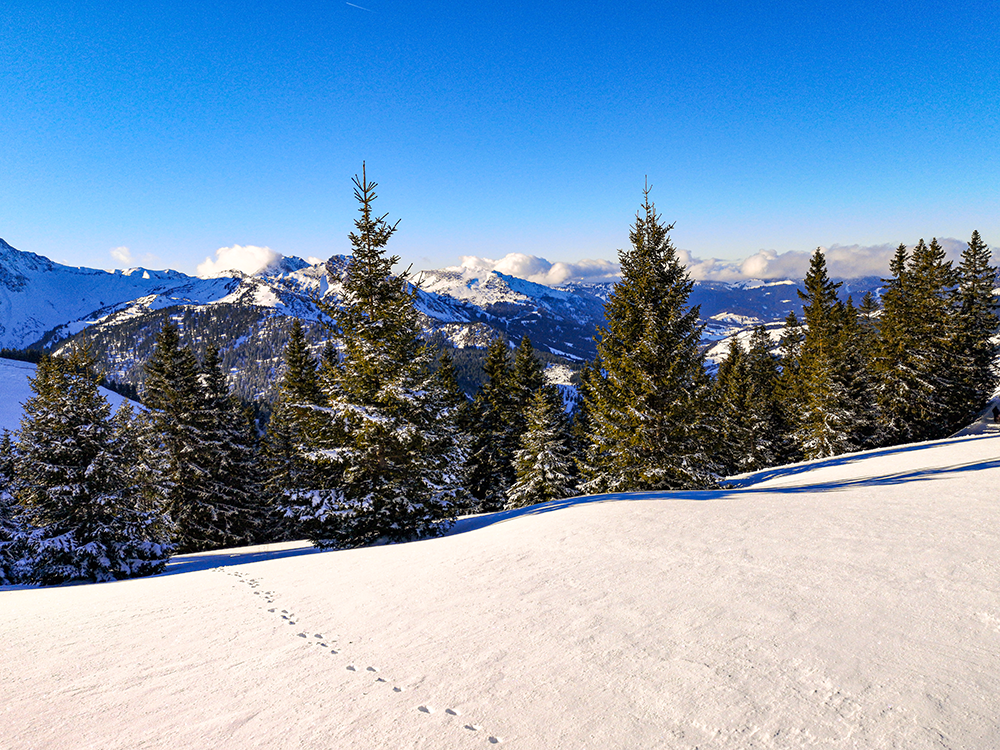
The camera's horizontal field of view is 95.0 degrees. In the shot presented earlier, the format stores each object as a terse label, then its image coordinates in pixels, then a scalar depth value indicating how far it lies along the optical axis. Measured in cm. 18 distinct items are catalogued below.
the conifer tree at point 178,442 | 2420
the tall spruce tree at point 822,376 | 3144
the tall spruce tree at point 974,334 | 3209
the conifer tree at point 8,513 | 1538
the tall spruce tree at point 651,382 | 1778
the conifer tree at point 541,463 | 2641
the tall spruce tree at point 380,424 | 1497
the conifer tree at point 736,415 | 3878
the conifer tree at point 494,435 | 3294
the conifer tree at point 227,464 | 2530
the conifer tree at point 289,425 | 2652
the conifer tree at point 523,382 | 3306
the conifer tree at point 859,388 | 3275
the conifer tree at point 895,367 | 3184
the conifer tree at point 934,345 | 3153
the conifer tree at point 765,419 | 4034
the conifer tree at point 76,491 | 1520
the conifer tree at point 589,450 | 1944
